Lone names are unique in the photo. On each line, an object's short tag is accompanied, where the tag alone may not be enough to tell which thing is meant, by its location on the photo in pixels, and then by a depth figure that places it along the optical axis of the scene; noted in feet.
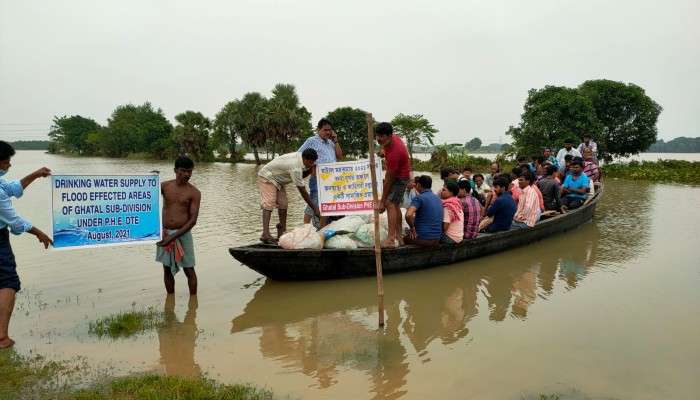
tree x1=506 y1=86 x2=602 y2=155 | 86.79
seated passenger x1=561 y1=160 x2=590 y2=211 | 34.42
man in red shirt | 19.63
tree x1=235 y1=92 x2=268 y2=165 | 132.87
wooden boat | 19.21
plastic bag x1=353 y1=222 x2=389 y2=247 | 21.13
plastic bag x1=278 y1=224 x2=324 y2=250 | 19.74
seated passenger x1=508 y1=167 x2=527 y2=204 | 29.50
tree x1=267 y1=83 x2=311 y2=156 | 131.34
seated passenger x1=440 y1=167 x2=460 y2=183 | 27.74
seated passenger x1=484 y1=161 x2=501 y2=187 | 34.65
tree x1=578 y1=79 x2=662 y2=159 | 99.45
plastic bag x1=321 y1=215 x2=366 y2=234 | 21.18
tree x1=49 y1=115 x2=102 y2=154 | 260.01
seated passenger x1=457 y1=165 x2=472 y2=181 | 31.17
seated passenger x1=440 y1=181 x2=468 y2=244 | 22.43
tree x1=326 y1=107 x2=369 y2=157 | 152.66
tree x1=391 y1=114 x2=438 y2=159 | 119.85
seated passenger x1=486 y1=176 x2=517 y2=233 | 24.88
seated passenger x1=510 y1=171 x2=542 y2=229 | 27.12
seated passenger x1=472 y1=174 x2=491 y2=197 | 32.63
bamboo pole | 15.21
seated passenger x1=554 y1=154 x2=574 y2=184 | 36.27
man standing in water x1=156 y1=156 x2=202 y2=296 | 16.74
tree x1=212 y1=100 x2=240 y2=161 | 156.23
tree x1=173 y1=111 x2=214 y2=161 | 157.89
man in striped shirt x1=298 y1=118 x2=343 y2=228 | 23.39
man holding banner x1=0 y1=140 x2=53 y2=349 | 12.80
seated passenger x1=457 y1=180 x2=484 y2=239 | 23.22
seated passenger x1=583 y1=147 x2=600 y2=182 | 40.44
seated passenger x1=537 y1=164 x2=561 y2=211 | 32.24
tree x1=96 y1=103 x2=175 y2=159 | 193.22
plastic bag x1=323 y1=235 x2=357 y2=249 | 20.63
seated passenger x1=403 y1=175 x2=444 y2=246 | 21.02
